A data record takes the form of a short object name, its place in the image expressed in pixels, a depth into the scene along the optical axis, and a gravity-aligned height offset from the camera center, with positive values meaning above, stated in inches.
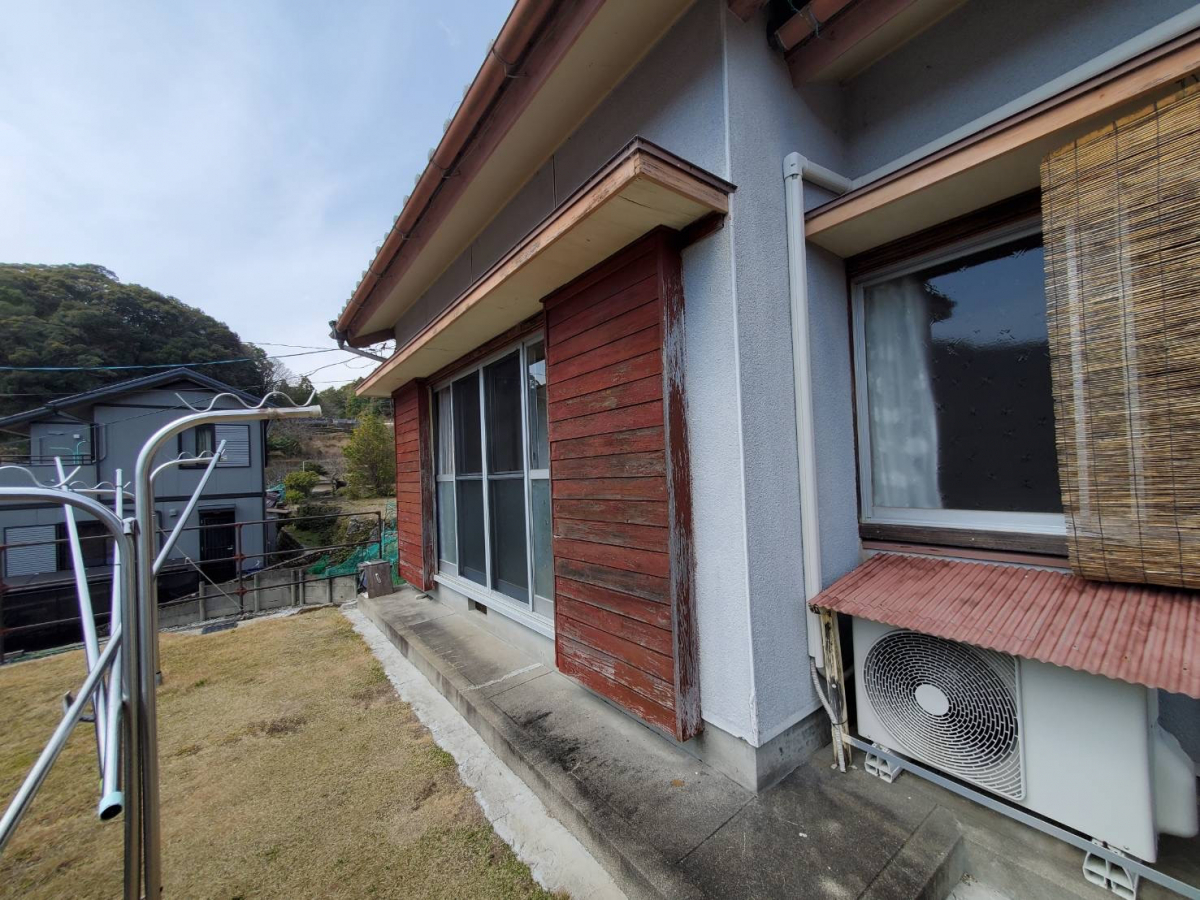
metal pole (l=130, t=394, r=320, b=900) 46.0 -18.8
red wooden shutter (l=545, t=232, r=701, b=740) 80.5 -7.1
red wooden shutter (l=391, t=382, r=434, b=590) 201.6 -10.4
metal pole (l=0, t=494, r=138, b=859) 33.5 -6.2
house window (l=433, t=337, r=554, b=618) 131.6 -6.6
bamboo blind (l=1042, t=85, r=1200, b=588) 55.3 +12.4
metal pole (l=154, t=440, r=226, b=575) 50.9 -7.9
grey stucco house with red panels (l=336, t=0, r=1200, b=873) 57.6 +14.6
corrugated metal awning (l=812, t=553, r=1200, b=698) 50.8 -24.8
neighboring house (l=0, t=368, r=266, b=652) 477.7 +4.3
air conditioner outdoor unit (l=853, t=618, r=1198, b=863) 54.7 -41.6
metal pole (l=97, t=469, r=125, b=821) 34.5 -21.7
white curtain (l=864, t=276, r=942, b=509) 87.4 +9.4
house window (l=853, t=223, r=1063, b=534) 76.0 +9.2
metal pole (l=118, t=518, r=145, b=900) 43.1 -25.1
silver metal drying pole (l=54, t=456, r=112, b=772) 41.8 -16.5
